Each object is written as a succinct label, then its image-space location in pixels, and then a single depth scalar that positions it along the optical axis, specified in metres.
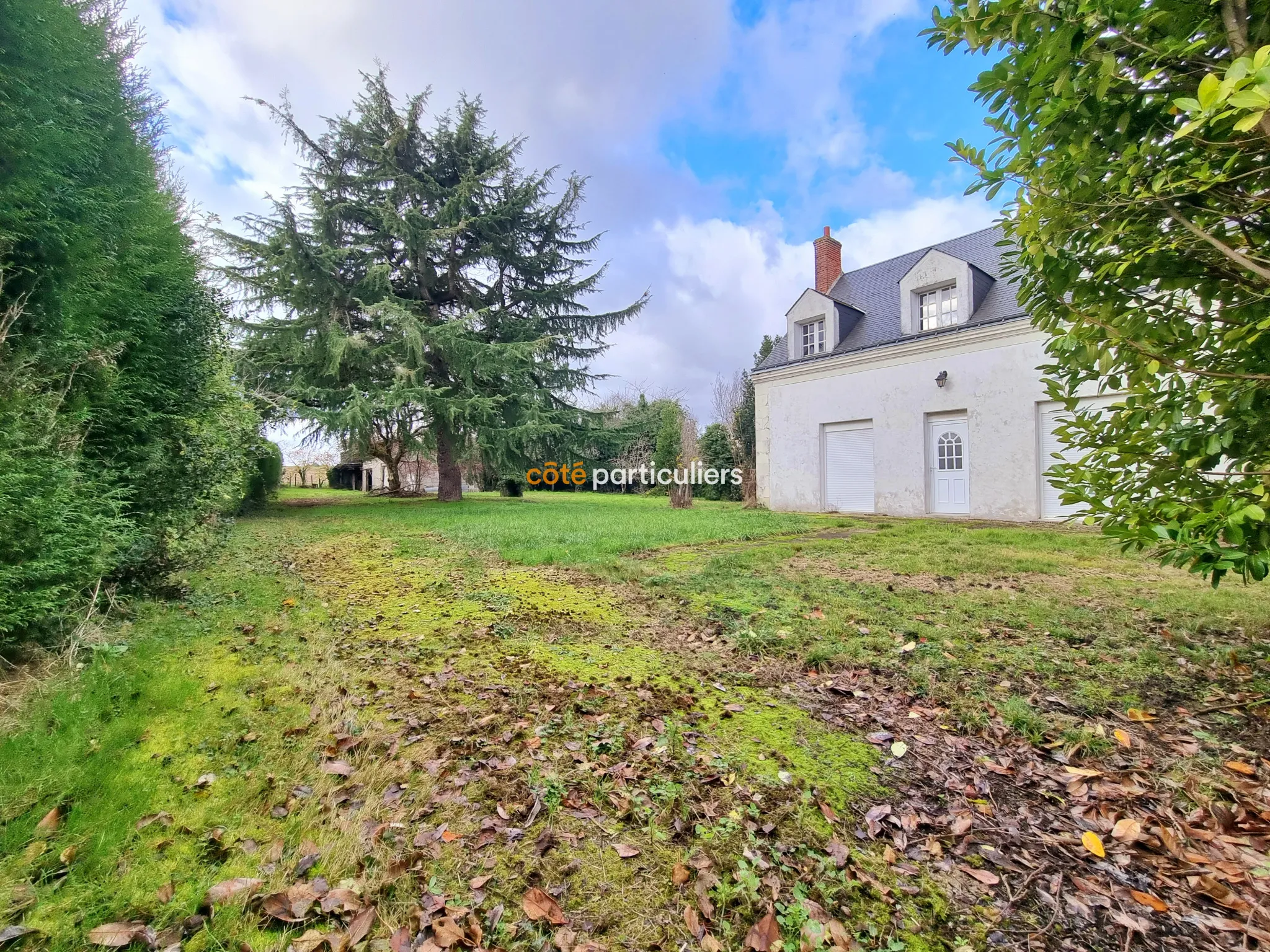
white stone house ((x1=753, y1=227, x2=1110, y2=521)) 10.88
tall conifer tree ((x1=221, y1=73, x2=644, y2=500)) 14.01
